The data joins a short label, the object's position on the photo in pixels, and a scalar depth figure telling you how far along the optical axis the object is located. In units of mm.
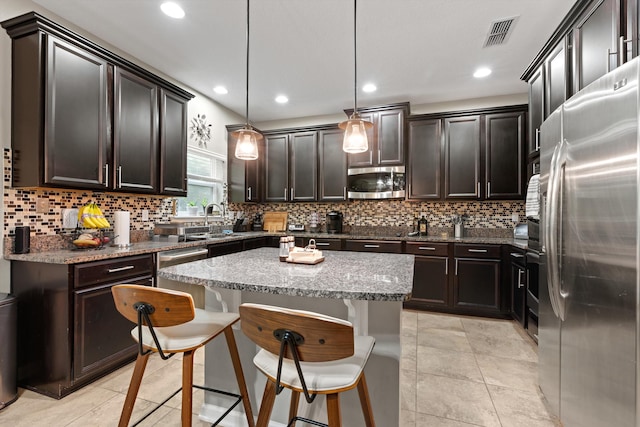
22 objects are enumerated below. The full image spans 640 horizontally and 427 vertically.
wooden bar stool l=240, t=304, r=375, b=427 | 896
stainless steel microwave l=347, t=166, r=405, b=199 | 4195
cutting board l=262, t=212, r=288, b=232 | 5078
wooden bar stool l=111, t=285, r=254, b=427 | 1180
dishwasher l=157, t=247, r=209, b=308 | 2717
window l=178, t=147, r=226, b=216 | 4000
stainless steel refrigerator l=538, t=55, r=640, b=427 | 1163
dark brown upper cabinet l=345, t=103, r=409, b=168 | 4113
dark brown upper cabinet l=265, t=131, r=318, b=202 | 4656
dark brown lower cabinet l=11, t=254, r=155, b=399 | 2008
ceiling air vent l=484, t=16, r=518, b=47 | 2553
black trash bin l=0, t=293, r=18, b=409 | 1898
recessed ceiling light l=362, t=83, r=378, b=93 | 3766
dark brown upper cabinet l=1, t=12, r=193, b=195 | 2160
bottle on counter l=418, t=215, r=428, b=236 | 4250
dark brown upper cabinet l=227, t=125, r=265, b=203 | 4695
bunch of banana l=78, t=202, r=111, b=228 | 2486
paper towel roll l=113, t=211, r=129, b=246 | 2766
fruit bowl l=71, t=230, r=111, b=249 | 2385
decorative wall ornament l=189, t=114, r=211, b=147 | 4016
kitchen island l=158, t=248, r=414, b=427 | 1275
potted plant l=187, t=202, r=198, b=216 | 4027
